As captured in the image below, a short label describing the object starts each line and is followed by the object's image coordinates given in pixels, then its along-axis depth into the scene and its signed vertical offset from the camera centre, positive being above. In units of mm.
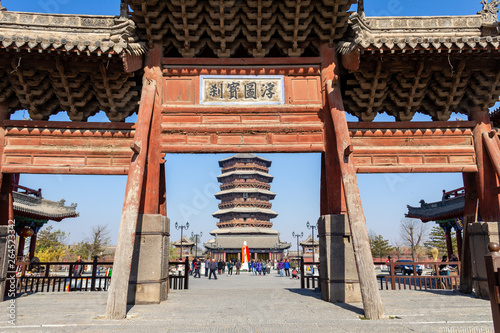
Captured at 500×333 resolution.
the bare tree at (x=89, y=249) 41591 -1026
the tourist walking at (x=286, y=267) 28266 -1971
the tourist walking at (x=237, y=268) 32819 -2487
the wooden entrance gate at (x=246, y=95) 7562 +3464
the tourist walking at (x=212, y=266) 22828 -1581
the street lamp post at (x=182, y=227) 39950 +1751
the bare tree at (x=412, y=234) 42969 +1224
